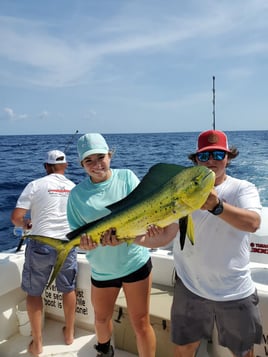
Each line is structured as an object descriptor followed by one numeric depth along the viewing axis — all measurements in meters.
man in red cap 1.90
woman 2.27
